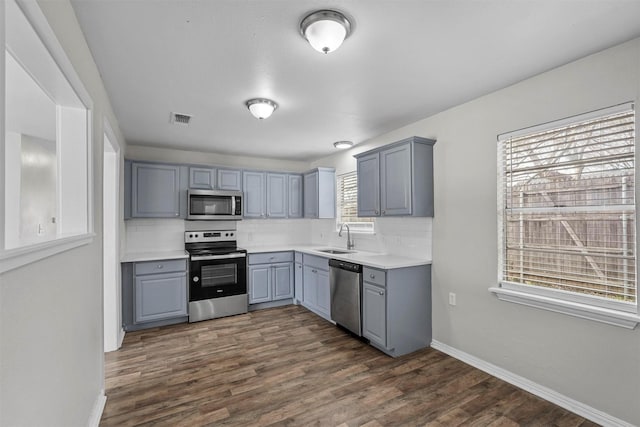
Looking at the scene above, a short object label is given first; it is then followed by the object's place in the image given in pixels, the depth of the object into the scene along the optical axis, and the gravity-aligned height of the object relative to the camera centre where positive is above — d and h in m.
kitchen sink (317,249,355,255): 4.39 -0.54
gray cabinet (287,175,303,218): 5.27 +0.33
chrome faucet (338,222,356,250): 4.50 -0.42
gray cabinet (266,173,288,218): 5.07 +0.33
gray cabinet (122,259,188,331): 3.68 -0.97
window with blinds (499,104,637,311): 1.98 +0.04
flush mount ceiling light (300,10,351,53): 1.62 +1.02
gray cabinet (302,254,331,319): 4.01 -0.98
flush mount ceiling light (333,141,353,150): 4.30 +1.01
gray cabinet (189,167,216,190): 4.43 +0.55
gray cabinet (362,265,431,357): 3.00 -0.96
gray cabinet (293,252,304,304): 4.67 -0.99
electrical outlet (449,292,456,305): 3.03 -0.84
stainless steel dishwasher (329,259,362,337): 3.38 -0.93
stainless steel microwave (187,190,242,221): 4.36 +0.15
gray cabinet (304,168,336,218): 4.90 +0.36
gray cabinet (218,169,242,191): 4.65 +0.55
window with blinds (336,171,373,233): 4.45 +0.13
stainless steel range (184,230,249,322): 4.05 -0.90
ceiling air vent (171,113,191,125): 3.18 +1.04
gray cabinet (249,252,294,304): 4.52 -0.94
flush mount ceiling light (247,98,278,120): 2.79 +1.00
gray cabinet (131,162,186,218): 4.07 +0.34
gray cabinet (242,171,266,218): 4.87 +0.35
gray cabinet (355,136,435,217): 3.13 +0.39
